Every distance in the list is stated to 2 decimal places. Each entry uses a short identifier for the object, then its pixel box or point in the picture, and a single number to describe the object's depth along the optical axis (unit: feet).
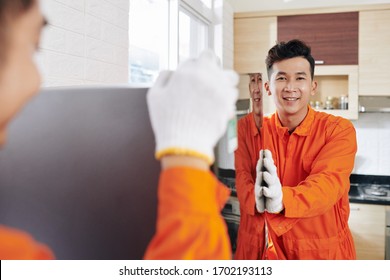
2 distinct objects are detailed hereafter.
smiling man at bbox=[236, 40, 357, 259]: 2.61
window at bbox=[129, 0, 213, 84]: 5.22
